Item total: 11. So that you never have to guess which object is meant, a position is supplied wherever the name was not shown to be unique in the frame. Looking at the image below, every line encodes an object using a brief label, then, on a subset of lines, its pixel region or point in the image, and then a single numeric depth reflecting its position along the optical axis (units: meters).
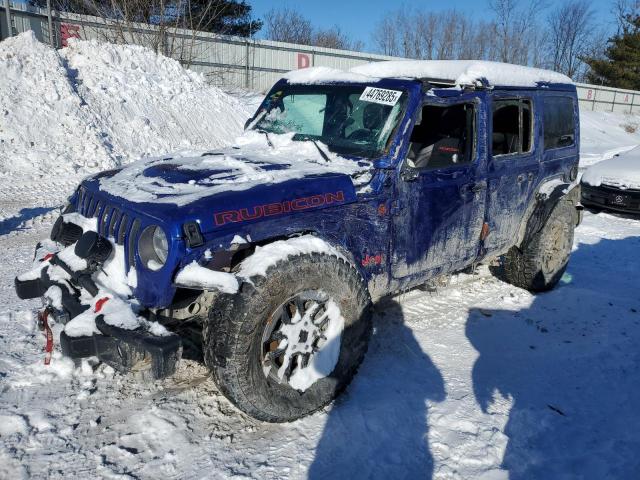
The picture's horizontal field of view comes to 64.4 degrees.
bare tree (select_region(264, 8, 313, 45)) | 35.16
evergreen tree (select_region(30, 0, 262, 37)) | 16.34
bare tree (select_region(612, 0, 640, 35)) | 42.49
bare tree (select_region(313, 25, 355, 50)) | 38.03
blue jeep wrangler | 2.57
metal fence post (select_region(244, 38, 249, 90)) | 19.80
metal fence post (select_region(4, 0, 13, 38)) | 13.70
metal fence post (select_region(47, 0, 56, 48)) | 14.39
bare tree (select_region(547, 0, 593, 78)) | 42.47
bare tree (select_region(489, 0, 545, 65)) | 36.94
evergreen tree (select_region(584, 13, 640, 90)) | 40.50
